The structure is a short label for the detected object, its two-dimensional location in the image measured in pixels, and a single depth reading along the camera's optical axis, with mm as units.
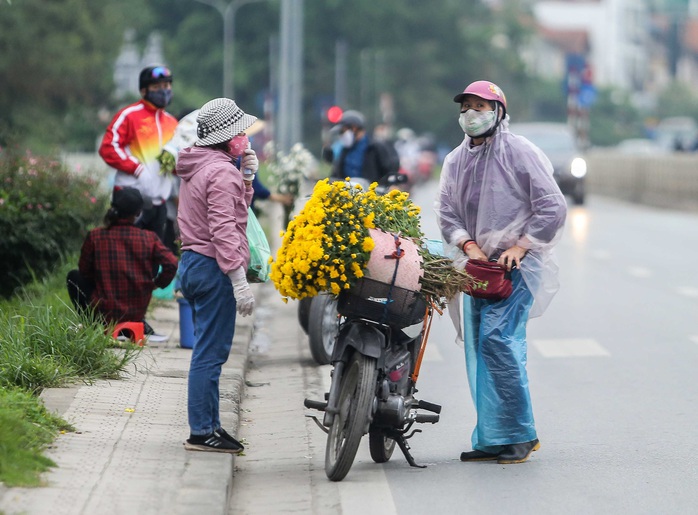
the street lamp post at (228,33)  128125
